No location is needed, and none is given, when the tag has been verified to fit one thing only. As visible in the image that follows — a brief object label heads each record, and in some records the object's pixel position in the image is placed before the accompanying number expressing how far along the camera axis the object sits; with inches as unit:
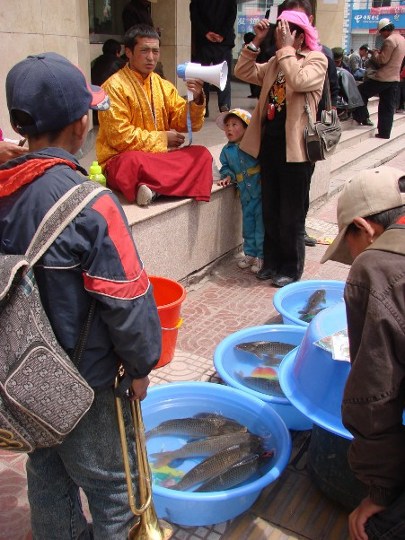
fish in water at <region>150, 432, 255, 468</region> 109.1
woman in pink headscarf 166.6
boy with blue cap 60.1
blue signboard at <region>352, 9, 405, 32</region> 1529.3
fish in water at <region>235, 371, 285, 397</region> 127.9
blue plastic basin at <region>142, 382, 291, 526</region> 89.6
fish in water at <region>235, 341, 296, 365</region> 138.7
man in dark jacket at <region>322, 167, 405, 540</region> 57.7
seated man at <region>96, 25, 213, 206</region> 161.5
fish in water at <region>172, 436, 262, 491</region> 100.3
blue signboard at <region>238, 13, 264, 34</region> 959.4
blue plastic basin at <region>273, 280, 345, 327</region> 162.4
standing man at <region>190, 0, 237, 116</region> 326.6
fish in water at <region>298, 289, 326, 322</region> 159.8
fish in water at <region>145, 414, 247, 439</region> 113.0
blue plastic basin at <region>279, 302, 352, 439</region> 92.1
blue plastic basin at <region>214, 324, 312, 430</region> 116.9
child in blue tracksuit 194.2
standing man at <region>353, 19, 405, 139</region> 413.8
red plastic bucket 134.8
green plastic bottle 159.6
